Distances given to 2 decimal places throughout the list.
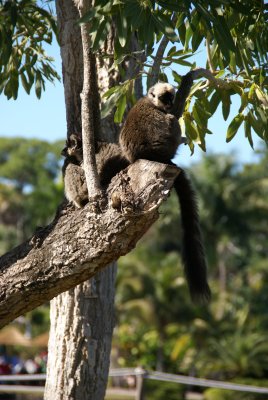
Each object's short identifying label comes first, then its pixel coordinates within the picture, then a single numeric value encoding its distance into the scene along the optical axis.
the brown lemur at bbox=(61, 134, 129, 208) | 8.66
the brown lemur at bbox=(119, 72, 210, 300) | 8.19
